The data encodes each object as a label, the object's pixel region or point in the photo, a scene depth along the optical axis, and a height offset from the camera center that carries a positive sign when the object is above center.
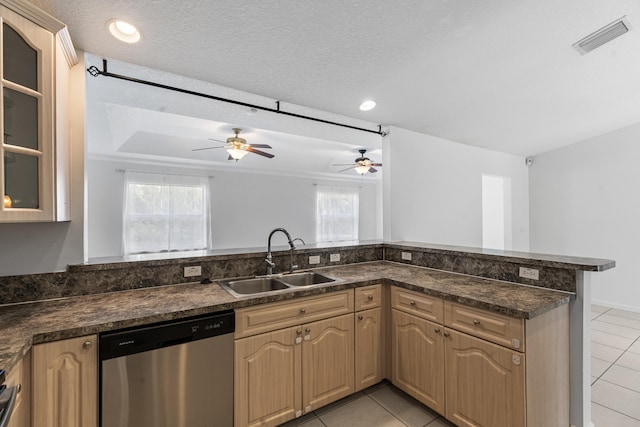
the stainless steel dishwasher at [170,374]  1.33 -0.78
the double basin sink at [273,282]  2.11 -0.50
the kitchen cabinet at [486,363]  1.47 -0.85
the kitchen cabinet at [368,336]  2.08 -0.89
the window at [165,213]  4.55 +0.05
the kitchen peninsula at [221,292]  1.34 -0.47
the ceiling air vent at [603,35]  1.89 +1.20
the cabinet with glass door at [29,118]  1.20 +0.44
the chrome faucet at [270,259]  2.20 -0.34
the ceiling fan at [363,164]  4.61 +0.80
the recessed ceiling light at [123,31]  1.56 +1.02
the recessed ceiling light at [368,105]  2.64 +1.01
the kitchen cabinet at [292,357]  1.65 -0.88
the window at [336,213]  6.34 +0.04
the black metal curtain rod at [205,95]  1.89 +0.95
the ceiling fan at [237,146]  3.65 +0.87
